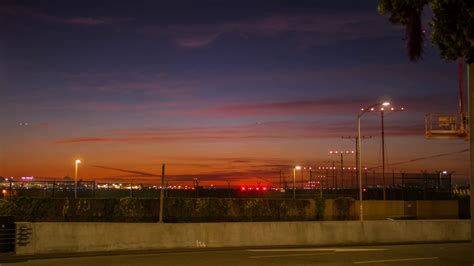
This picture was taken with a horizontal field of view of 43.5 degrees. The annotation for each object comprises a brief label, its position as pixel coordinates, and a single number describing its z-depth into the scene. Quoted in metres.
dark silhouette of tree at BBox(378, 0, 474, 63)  9.41
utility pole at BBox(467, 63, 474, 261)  10.95
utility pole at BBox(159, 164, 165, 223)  25.28
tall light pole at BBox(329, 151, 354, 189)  82.96
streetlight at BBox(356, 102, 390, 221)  31.93
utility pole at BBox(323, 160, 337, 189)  88.12
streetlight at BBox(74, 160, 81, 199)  43.49
